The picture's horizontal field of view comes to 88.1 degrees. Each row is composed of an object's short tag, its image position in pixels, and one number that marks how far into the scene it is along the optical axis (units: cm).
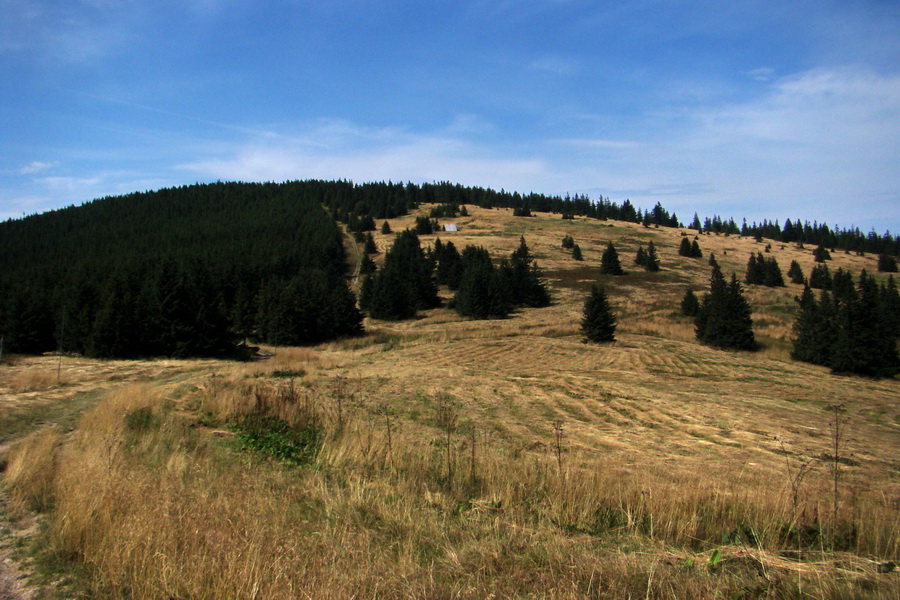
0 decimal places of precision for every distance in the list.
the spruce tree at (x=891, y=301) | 2987
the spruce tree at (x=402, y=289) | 5941
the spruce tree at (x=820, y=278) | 7304
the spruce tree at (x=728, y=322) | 3712
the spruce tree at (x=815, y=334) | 3170
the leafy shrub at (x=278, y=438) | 688
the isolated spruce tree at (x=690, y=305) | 4866
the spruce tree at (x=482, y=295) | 5681
